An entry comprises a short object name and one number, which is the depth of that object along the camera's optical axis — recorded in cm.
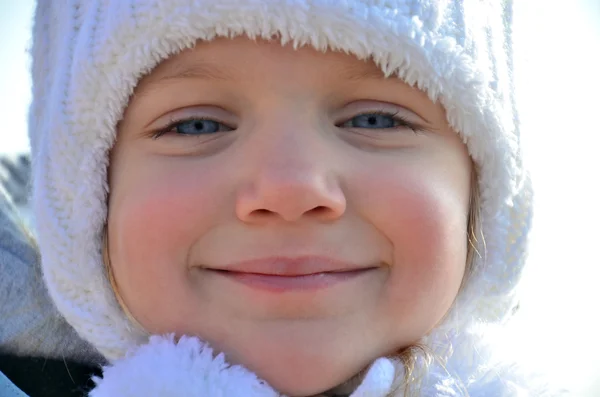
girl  40
